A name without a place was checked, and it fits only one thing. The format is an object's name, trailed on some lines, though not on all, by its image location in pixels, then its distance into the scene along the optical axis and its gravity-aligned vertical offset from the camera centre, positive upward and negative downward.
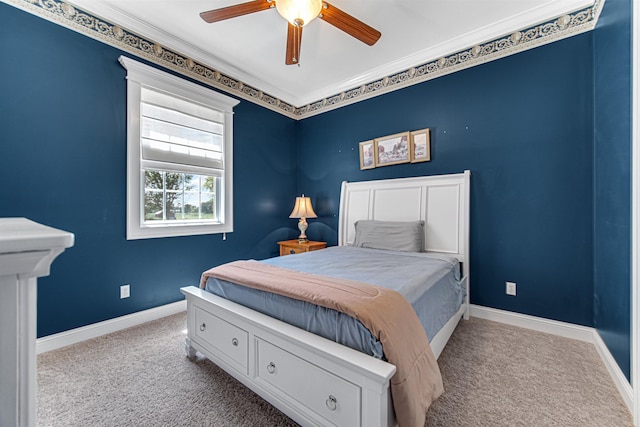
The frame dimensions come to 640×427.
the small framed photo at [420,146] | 3.12 +0.79
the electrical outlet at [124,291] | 2.54 -0.74
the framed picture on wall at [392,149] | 3.30 +0.80
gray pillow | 2.87 -0.24
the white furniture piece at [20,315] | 0.40 -0.15
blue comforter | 1.33 -0.50
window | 2.63 +0.61
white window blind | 2.74 +0.89
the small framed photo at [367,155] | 3.57 +0.77
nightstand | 3.65 -0.45
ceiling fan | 1.79 +1.36
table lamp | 3.83 +0.02
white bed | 1.15 -0.78
